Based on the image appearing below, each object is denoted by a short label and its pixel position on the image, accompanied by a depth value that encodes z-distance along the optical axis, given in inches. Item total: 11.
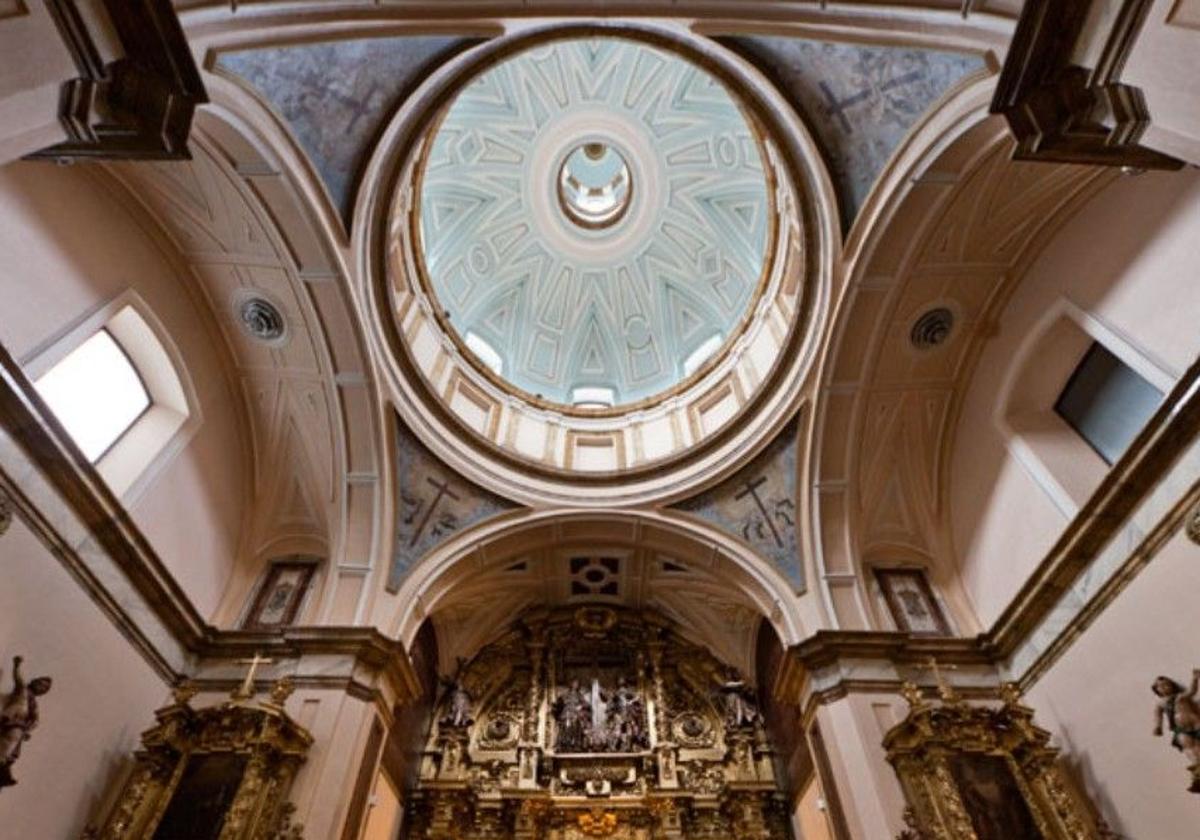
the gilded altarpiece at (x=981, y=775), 269.4
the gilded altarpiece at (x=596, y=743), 433.7
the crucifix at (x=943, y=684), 307.6
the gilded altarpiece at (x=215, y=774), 274.2
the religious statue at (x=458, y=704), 482.9
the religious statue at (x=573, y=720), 475.5
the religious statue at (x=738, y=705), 480.7
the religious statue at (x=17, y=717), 217.1
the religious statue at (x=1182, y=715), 214.4
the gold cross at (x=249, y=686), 310.5
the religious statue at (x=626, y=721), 474.6
